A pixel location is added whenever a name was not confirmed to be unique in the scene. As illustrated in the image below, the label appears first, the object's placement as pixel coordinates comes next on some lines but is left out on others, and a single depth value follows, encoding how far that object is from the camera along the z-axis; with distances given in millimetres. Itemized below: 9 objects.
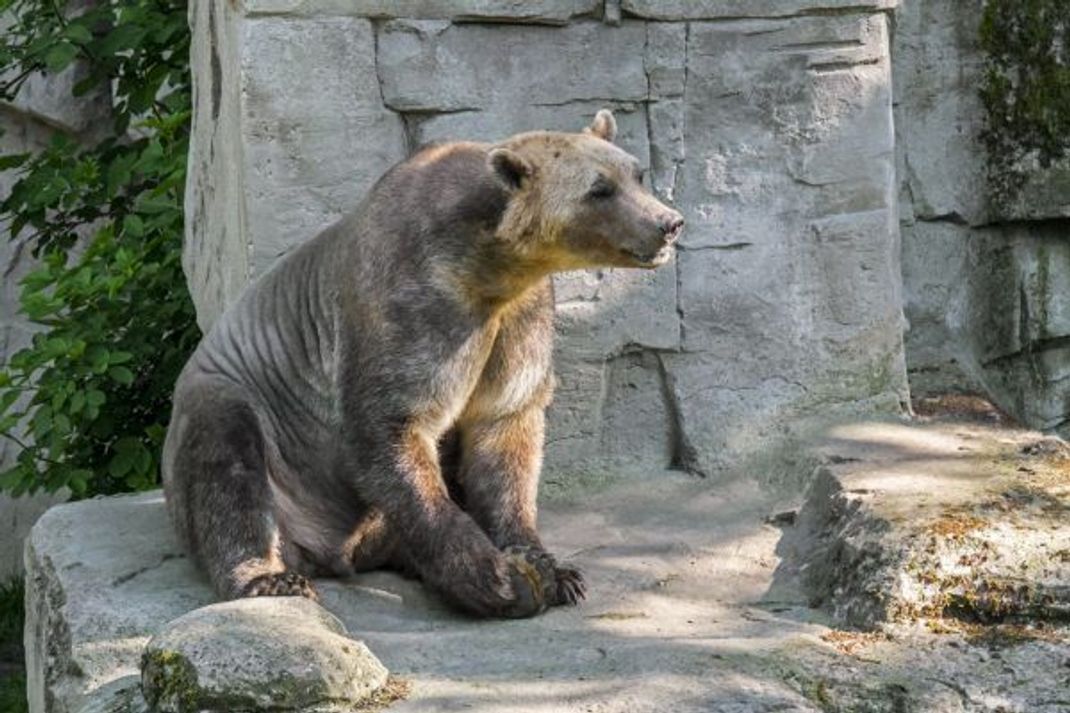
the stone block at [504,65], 15656
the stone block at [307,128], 15414
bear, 13891
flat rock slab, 12047
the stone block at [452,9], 15367
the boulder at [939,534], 13109
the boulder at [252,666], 11484
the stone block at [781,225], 16203
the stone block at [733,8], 15852
